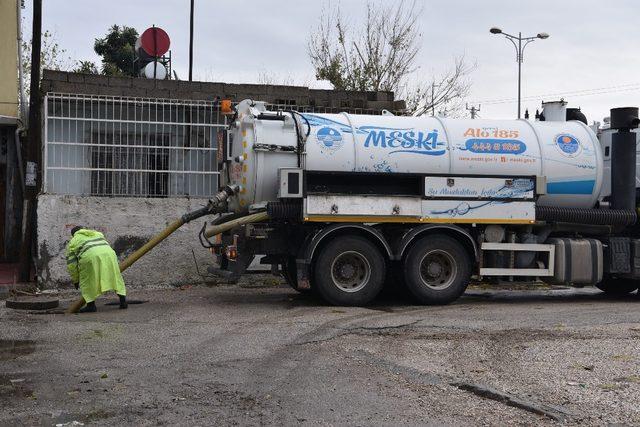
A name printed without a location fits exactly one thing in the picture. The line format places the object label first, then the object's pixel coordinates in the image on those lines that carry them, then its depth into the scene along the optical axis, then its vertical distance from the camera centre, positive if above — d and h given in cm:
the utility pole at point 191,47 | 2447 +495
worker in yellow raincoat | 1123 -84
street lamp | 3073 +667
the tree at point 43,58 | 2548 +467
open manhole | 1237 -144
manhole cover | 1152 -139
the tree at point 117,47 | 4000 +802
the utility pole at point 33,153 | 1363 +89
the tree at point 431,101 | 2762 +371
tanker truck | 1153 +8
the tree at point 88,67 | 3181 +569
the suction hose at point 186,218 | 1193 -16
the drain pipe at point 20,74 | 1587 +256
